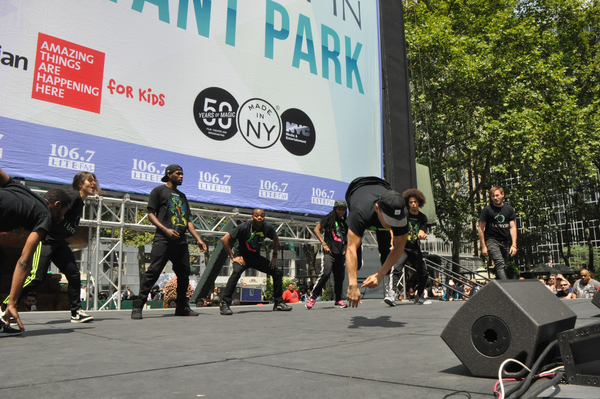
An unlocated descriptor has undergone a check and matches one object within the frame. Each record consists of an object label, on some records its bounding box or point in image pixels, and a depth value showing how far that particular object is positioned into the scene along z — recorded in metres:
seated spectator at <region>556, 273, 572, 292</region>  11.82
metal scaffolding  8.77
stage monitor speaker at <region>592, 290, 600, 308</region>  3.88
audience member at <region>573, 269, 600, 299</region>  9.77
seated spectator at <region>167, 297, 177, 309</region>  14.16
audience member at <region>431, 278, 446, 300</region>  22.47
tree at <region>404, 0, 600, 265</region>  19.95
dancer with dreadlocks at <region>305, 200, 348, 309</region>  7.26
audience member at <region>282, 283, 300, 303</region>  12.27
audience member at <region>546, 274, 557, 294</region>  13.83
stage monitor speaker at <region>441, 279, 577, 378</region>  1.97
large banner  7.32
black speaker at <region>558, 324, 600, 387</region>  1.73
